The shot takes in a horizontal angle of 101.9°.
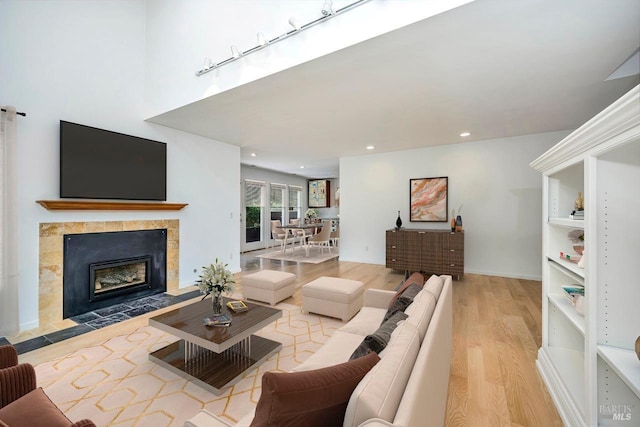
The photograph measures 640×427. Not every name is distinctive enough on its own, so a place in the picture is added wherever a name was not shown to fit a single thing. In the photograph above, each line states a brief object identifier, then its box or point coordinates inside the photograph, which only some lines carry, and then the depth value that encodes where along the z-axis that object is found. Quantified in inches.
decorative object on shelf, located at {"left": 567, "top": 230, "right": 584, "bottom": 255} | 76.1
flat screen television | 118.6
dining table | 286.9
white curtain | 101.0
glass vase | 89.1
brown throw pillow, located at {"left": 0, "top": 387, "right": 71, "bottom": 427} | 39.7
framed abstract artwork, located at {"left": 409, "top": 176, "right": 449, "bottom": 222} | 207.9
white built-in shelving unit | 48.6
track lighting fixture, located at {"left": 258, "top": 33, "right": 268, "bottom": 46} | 97.2
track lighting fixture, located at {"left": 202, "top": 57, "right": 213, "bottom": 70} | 116.5
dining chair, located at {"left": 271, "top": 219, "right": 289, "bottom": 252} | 290.2
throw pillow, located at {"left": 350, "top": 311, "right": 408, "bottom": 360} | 46.4
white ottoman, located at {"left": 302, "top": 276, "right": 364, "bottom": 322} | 116.3
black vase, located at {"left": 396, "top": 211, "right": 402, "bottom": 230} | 207.3
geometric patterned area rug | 64.8
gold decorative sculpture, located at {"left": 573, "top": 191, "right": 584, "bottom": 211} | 70.9
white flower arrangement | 87.5
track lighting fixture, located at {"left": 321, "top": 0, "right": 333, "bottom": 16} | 82.2
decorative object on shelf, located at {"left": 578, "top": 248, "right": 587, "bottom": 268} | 62.9
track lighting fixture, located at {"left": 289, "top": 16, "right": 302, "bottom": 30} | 89.1
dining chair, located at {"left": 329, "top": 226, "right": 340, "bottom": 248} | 305.1
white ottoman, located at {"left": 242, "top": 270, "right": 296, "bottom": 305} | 135.2
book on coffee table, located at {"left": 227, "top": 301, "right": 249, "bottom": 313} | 92.5
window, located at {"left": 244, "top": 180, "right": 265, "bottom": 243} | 322.3
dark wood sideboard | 181.0
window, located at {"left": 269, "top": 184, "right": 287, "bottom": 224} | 359.6
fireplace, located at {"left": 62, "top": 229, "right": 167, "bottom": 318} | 122.8
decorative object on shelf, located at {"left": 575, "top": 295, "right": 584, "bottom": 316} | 64.0
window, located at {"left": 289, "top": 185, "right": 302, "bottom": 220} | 393.7
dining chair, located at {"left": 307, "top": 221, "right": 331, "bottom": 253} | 276.4
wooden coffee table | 74.2
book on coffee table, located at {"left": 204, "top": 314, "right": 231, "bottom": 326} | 81.3
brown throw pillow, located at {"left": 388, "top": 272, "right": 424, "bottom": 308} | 83.0
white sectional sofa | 29.4
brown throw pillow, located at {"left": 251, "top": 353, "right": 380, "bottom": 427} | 29.9
